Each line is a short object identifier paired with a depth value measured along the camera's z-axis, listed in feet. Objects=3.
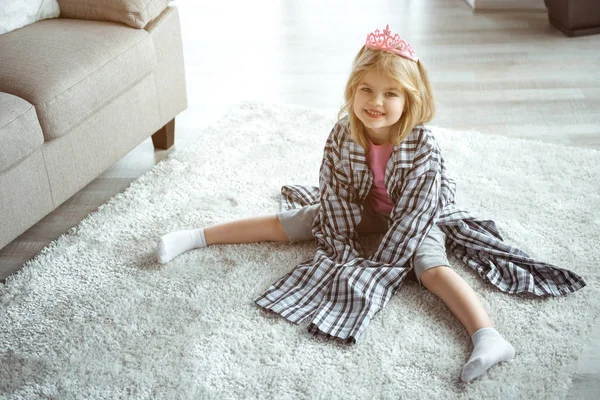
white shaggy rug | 5.09
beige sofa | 6.27
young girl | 5.69
